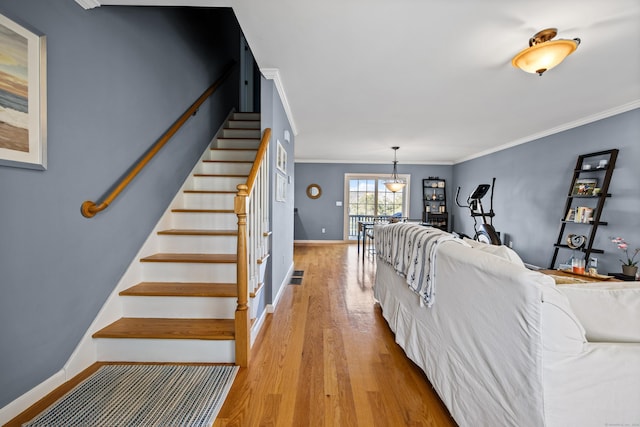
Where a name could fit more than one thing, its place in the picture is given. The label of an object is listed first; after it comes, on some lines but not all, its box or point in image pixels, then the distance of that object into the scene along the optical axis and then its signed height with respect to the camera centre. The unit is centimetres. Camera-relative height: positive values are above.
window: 758 +21
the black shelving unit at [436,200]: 747 +23
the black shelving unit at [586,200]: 341 +14
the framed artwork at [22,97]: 119 +51
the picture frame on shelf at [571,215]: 381 -8
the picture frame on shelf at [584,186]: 360 +34
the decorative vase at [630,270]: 283 -65
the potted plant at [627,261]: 284 -60
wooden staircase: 171 -64
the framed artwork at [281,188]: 280 +20
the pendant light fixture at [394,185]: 613 +53
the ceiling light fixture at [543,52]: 177 +111
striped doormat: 126 -105
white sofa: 87 -51
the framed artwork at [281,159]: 286 +55
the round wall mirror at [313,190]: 753 +46
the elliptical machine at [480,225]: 449 -29
